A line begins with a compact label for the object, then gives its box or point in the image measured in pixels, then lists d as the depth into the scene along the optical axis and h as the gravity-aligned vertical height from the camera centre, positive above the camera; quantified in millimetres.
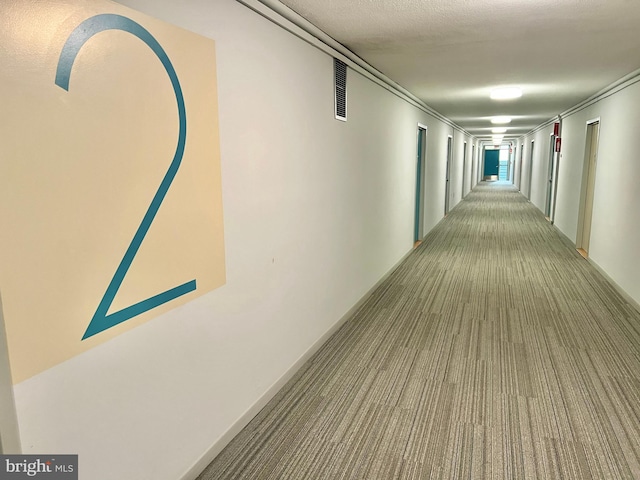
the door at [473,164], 18189 -71
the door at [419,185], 7703 -381
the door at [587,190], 6744 -439
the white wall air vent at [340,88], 3580 +618
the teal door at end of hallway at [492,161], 27297 +77
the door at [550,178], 10047 -366
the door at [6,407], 1220 -660
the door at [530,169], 14126 -228
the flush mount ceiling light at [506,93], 5629 +896
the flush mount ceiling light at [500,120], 9766 +956
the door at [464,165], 14796 -101
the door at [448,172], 10920 -233
